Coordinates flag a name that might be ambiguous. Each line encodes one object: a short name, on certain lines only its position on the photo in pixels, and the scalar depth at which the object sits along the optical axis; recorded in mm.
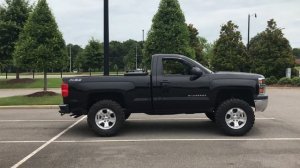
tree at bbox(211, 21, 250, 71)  22718
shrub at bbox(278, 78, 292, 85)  19589
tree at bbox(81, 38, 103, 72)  33385
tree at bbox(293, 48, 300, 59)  104988
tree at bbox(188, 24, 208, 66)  29788
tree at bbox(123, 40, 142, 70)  58787
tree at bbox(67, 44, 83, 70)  83589
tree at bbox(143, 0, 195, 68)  15793
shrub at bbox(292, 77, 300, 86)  19349
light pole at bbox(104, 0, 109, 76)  9736
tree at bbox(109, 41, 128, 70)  77983
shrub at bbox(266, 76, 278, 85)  20438
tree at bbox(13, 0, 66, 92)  12568
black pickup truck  6300
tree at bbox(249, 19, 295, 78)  21664
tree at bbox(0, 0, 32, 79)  19866
